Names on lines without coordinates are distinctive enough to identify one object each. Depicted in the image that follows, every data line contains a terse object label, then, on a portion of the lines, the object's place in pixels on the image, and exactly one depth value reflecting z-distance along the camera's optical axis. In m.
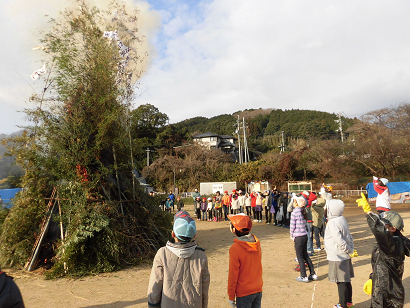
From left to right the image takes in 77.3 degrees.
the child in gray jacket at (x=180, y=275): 2.21
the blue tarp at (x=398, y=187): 20.48
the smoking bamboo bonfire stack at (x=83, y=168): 6.32
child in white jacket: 3.75
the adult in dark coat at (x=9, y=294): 1.76
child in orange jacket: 2.79
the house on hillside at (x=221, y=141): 54.09
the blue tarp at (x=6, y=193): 14.38
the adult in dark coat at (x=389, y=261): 3.00
